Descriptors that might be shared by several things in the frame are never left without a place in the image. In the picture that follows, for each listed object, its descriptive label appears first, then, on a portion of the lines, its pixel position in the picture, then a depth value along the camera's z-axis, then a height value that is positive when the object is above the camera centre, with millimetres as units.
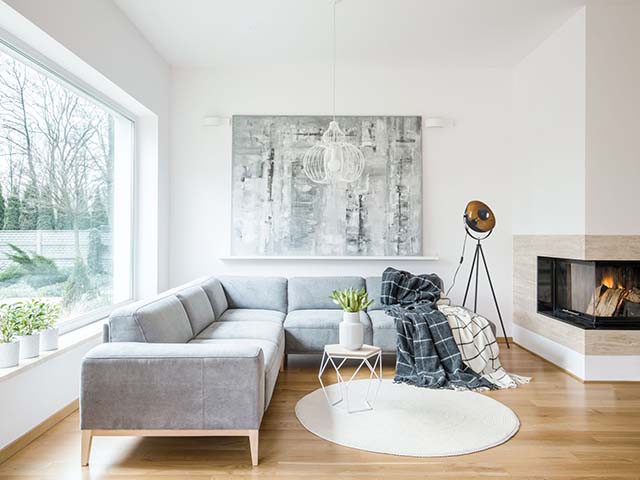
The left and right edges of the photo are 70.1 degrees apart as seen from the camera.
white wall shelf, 4852 -247
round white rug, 2496 -1145
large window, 2760 +297
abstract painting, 4910 +449
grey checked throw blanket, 3496 -954
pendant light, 4616 +766
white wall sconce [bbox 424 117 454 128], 4891 +1213
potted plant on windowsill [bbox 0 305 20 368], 2389 -580
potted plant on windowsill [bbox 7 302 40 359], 2551 -540
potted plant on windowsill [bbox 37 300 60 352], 2693 -540
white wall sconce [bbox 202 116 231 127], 4934 +1232
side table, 2854 -1094
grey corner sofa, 2246 -748
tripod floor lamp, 4488 +60
